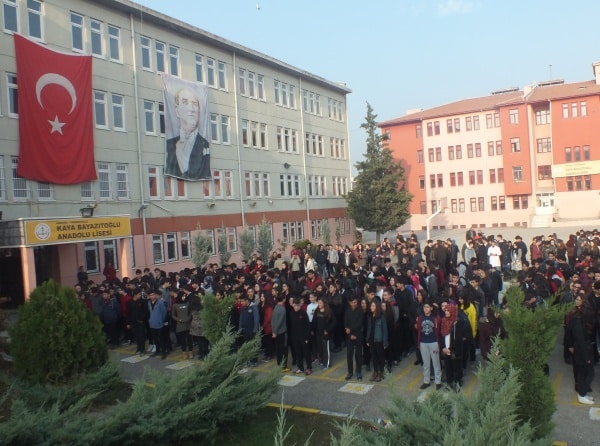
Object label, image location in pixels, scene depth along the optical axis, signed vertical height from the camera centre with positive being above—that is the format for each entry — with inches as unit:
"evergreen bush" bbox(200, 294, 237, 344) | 434.3 -73.0
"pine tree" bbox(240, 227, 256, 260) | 1142.3 -45.2
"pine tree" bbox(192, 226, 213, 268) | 1008.9 -46.9
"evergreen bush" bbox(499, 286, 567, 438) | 268.5 -74.8
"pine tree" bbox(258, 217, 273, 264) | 1178.0 -44.8
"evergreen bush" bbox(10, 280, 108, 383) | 373.7 -73.2
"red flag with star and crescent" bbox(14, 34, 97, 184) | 831.1 +189.7
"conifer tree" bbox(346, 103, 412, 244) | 1664.6 +60.2
